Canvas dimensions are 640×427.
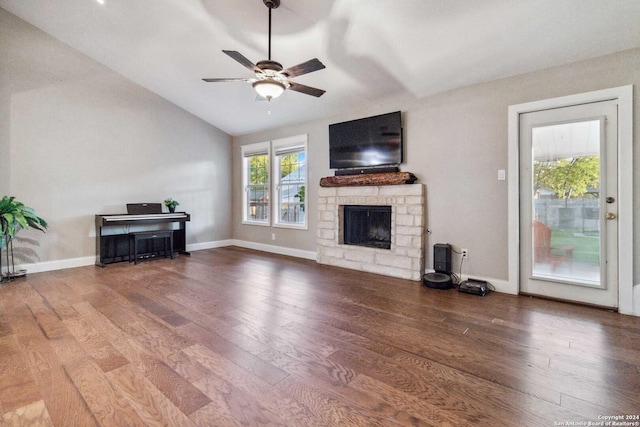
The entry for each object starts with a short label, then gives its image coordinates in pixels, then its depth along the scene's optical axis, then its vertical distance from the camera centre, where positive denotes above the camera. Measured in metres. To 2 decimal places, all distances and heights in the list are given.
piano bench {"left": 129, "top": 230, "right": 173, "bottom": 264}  4.89 -0.45
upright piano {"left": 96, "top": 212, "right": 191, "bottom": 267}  4.69 -0.29
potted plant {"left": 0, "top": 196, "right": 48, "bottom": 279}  3.59 -0.04
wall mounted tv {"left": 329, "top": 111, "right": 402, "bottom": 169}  4.15 +1.01
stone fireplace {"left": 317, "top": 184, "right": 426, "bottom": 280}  3.97 -0.27
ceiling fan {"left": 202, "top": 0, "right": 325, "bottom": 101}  2.51 +1.21
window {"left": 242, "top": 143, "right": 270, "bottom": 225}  6.21 +0.60
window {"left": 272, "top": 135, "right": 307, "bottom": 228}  5.52 +0.58
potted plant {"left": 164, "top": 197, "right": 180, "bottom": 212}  5.48 +0.14
